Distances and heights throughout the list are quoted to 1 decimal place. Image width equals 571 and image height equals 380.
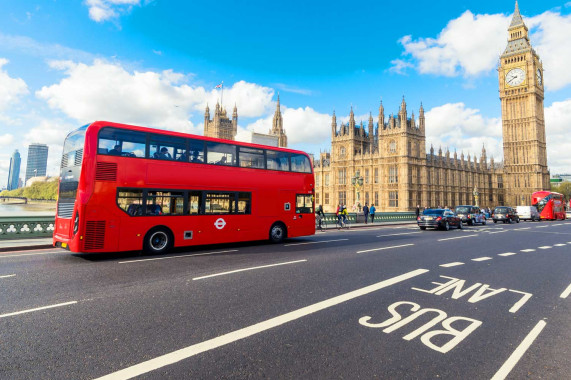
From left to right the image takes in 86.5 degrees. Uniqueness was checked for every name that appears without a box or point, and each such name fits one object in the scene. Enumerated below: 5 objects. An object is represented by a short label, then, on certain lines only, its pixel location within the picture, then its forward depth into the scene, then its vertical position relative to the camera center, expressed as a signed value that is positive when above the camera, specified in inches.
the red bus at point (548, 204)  1605.6 +61.0
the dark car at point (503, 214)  1314.0 +2.1
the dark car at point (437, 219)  868.0 -16.2
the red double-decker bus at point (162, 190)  361.1 +24.4
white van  1545.3 +11.2
